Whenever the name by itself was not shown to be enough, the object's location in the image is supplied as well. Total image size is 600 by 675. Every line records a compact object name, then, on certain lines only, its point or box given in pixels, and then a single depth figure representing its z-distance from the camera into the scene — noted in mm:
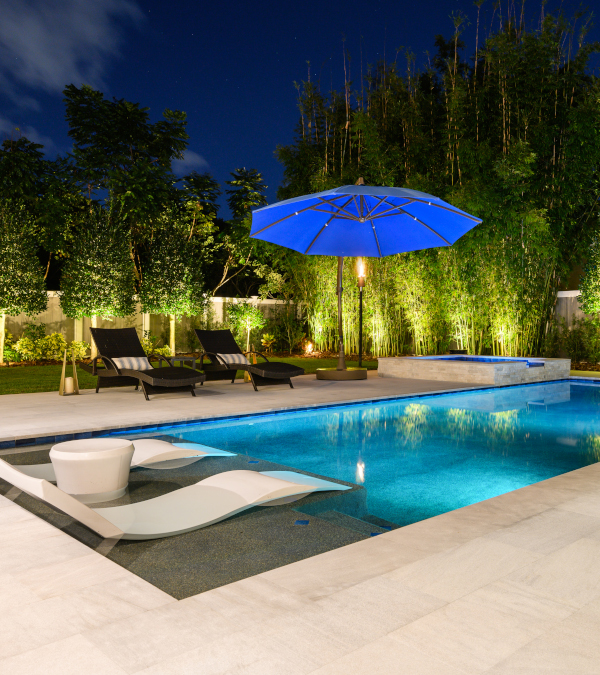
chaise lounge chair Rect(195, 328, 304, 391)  7659
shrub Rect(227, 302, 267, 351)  14719
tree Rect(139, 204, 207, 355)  12922
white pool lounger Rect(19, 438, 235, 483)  3701
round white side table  3135
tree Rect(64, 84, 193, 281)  13281
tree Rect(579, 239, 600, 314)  11570
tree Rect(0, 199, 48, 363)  10875
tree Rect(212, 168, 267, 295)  16156
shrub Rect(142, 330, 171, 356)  12864
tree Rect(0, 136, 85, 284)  13062
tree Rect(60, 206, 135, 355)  11820
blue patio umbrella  7230
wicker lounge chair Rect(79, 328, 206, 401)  6781
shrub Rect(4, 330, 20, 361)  11492
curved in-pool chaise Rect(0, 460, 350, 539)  2713
